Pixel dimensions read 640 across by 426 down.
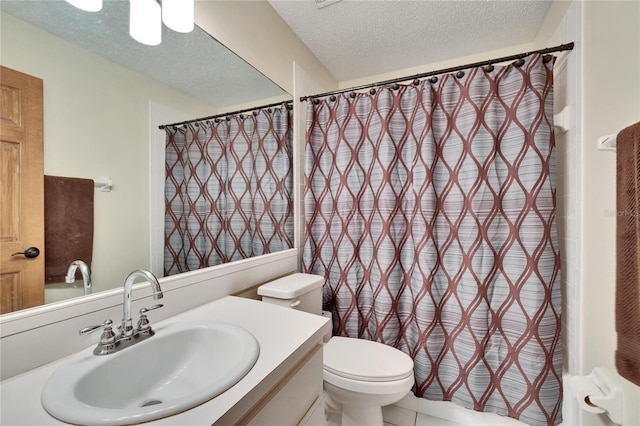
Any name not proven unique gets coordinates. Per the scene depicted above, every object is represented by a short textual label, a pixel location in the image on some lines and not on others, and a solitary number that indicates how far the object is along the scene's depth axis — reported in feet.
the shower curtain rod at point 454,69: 3.95
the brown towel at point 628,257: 1.88
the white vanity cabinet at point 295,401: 1.87
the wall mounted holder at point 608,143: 2.26
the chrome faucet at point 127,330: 2.13
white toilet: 3.83
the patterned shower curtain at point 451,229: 4.14
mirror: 2.23
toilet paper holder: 2.48
